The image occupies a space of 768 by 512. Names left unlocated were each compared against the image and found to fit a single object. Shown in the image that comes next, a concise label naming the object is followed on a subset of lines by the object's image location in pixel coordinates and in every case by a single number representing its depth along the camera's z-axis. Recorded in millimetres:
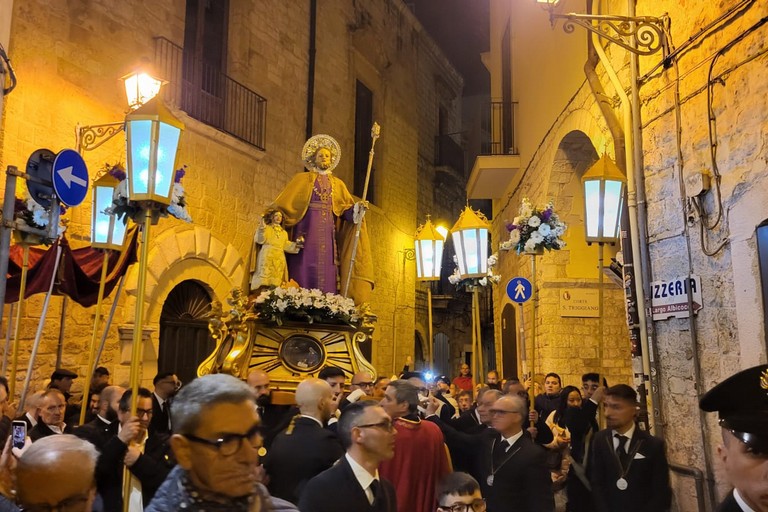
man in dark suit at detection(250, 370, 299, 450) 4555
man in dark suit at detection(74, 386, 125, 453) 4055
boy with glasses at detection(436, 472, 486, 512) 2941
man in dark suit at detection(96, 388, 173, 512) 3379
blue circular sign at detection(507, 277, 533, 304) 7370
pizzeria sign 5133
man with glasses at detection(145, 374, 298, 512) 1628
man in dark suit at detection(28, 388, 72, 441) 4152
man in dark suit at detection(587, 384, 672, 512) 3723
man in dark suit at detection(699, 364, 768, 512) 1879
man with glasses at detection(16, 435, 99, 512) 1847
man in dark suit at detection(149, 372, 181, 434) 5168
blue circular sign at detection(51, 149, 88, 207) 4324
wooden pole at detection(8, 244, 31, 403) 4723
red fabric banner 6309
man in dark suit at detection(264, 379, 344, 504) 3609
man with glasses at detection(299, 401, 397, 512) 2658
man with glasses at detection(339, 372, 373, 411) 5779
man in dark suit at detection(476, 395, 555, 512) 3596
